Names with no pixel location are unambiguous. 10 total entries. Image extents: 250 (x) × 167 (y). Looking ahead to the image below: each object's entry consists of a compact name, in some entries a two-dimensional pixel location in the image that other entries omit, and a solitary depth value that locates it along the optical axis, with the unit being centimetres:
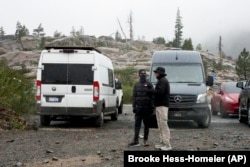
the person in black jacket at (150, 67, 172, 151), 1038
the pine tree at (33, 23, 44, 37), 13162
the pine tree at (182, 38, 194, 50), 8152
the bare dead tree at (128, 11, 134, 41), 11608
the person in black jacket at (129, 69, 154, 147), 1095
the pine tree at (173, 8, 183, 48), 10495
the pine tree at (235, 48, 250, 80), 6221
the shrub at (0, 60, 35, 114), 1845
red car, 2011
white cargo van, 1540
